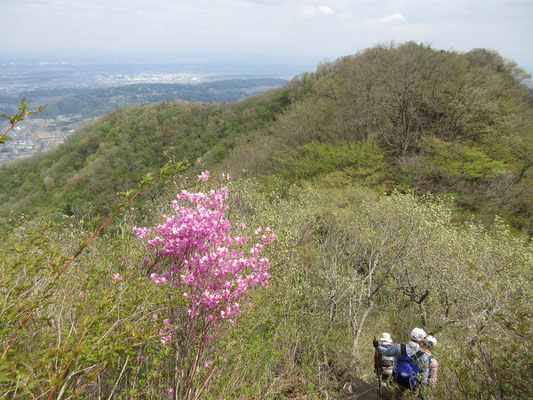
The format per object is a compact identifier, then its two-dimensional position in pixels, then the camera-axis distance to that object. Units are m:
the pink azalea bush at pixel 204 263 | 3.62
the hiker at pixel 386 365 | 5.63
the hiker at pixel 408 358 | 4.99
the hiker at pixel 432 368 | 4.74
